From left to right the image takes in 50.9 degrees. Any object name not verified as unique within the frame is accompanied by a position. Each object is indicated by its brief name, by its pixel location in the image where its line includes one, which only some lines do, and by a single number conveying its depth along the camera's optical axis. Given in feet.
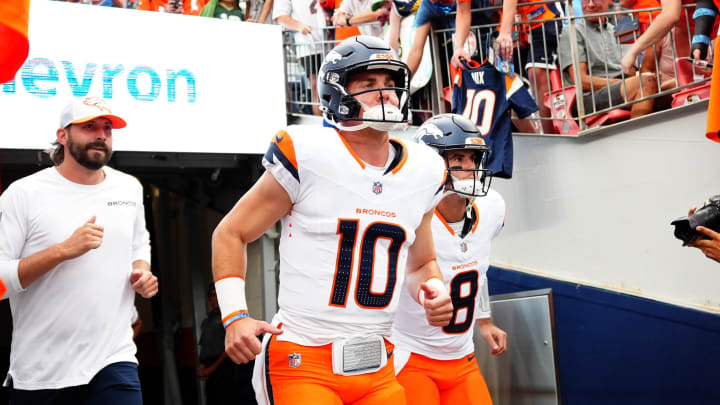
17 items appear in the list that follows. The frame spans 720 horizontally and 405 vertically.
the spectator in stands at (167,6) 29.30
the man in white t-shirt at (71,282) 12.39
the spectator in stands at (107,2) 27.90
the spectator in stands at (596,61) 19.08
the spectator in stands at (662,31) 16.34
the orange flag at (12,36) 5.29
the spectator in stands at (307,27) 27.50
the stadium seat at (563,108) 19.33
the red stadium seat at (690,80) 16.43
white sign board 24.49
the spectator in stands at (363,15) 24.84
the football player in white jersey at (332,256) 9.66
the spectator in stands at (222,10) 28.58
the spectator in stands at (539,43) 20.27
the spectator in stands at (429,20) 21.11
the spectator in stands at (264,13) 29.81
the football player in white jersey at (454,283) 13.47
